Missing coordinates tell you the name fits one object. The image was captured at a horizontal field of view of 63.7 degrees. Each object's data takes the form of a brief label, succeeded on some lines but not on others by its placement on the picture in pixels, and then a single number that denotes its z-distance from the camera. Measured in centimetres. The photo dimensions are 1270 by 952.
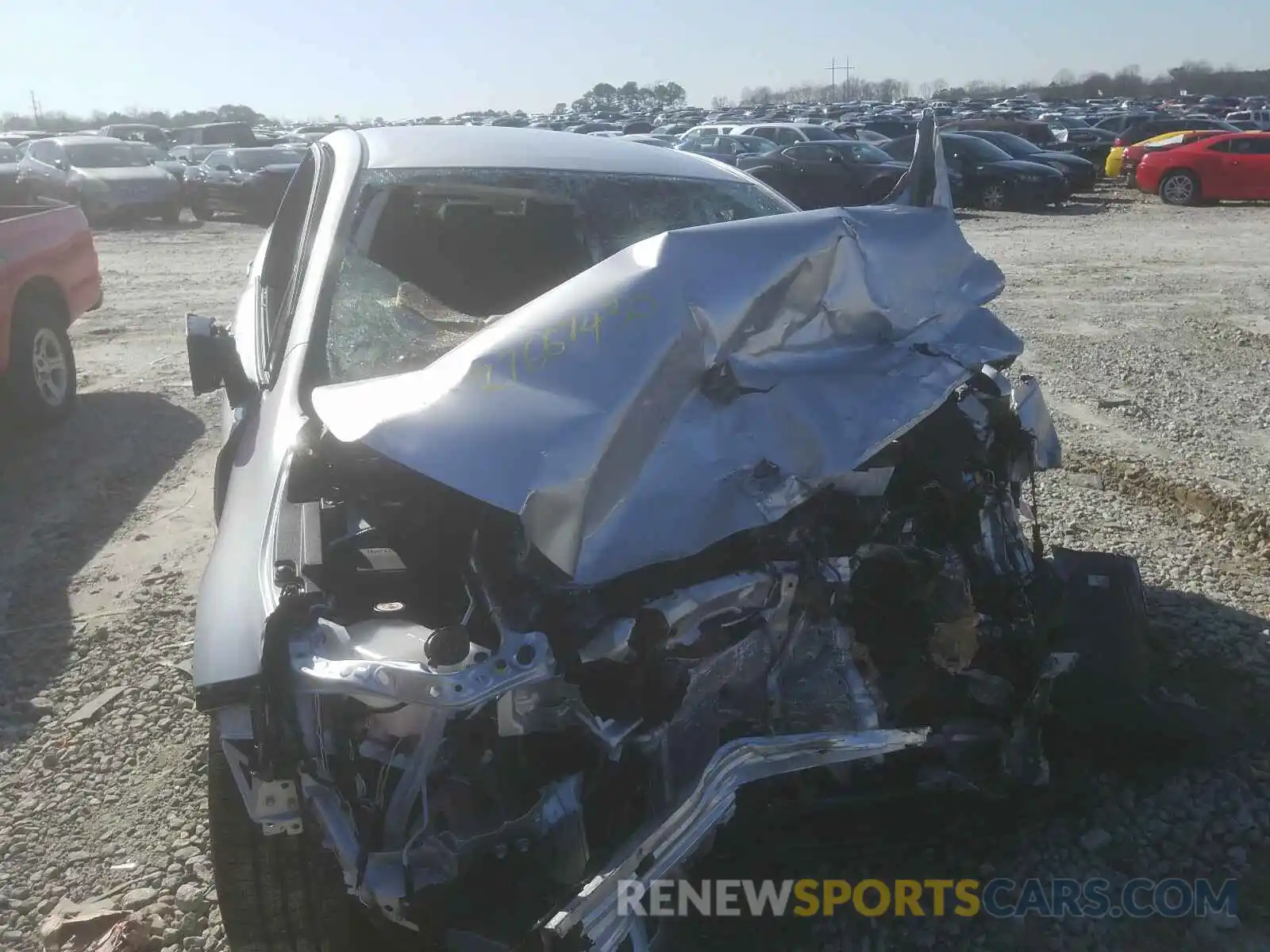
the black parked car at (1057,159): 1981
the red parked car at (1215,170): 1791
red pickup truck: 585
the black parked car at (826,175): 1645
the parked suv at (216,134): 2639
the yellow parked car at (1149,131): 2114
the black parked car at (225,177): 1767
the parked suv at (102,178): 1681
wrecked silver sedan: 187
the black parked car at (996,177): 1789
